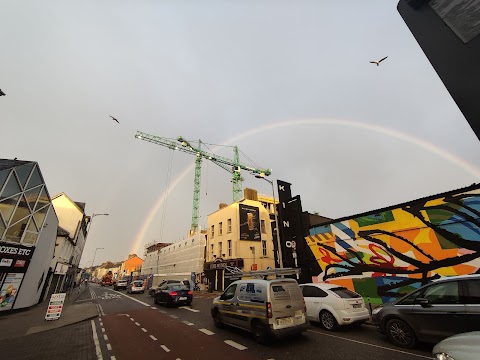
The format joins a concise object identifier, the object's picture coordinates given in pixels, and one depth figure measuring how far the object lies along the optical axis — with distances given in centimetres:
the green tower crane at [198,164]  7575
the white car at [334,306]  855
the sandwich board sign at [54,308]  1277
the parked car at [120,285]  4441
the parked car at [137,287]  3400
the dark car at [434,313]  577
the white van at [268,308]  721
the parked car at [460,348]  326
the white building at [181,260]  3889
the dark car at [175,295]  1686
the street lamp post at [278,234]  1845
